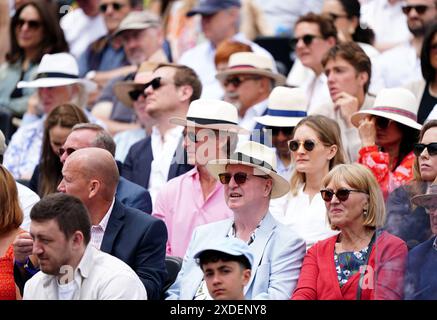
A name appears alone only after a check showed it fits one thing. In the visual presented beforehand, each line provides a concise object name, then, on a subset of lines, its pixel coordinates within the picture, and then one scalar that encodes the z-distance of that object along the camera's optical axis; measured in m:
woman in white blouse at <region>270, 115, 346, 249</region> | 18.12
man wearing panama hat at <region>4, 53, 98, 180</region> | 22.80
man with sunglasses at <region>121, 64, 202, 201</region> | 20.69
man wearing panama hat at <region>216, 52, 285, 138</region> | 22.87
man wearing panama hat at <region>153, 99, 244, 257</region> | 18.25
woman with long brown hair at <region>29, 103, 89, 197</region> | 19.59
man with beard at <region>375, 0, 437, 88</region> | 23.53
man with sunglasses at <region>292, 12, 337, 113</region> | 23.84
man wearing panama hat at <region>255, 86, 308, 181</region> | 19.98
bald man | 15.86
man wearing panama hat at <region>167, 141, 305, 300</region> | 15.66
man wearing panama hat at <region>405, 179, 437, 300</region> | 13.59
